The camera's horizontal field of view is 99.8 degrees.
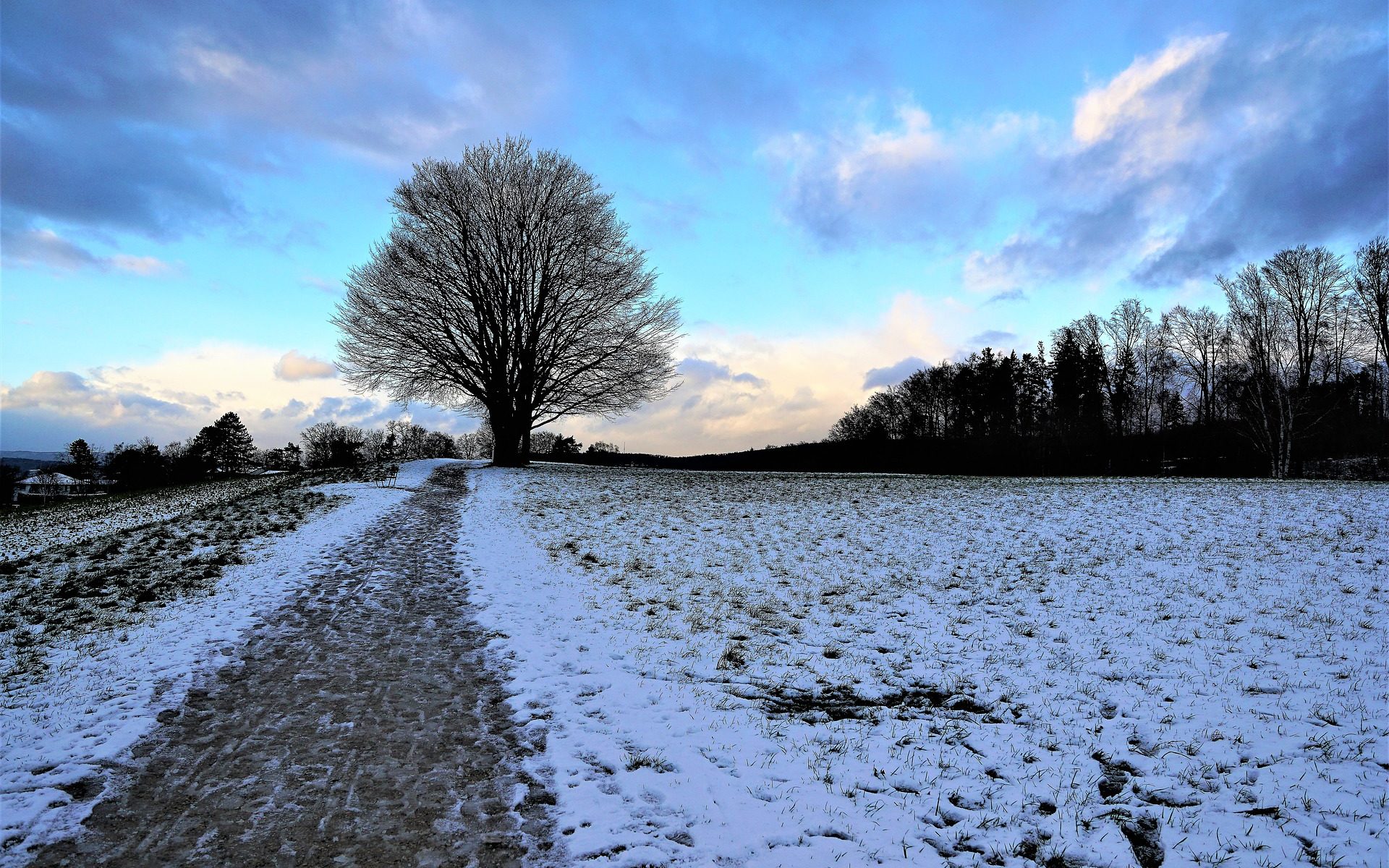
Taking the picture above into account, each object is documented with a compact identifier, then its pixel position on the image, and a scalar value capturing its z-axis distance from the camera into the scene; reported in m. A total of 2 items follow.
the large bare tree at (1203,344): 38.75
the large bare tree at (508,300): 25.42
